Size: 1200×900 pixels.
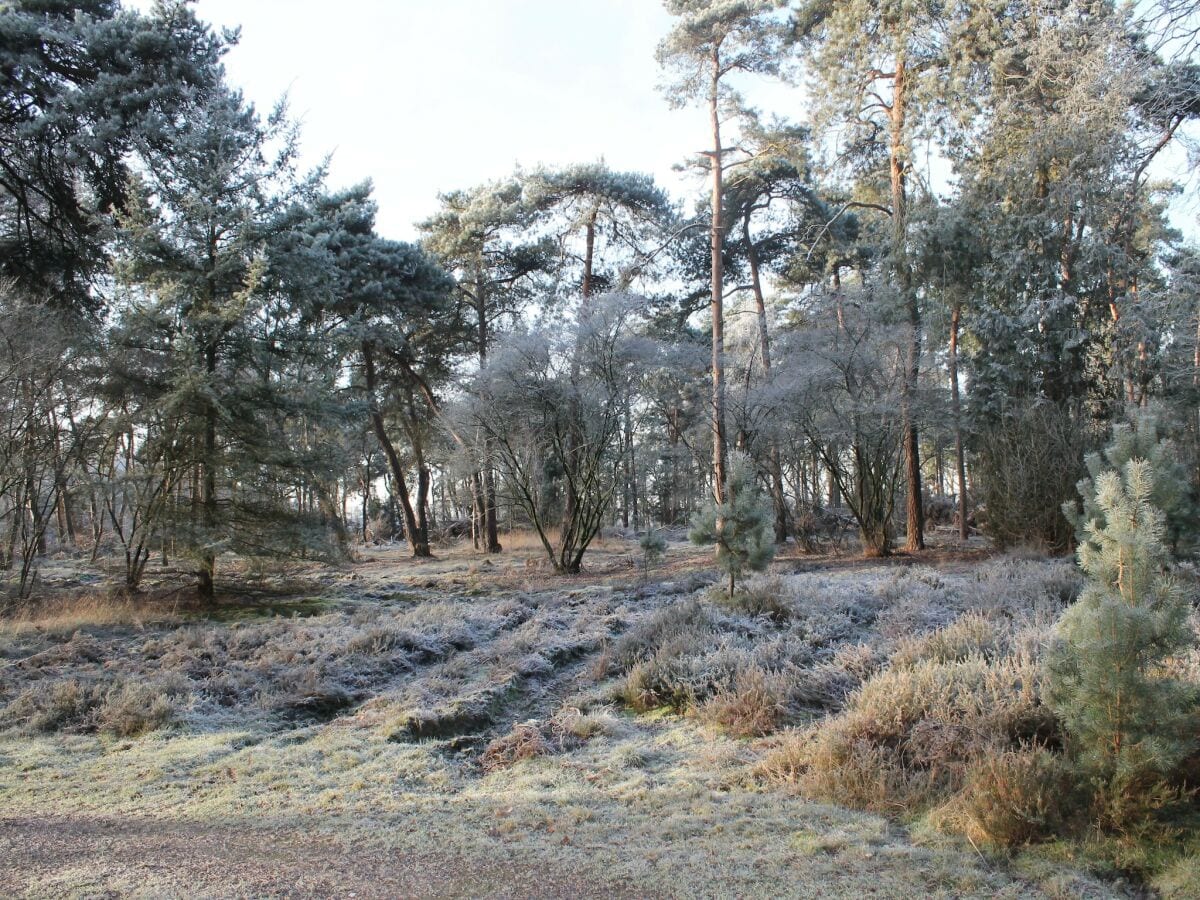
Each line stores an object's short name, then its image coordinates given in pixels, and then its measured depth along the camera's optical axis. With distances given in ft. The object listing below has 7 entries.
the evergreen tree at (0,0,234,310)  29.40
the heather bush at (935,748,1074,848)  11.55
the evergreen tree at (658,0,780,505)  49.52
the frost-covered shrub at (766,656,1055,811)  13.52
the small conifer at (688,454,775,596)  29.45
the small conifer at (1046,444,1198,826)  11.15
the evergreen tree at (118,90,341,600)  34.42
